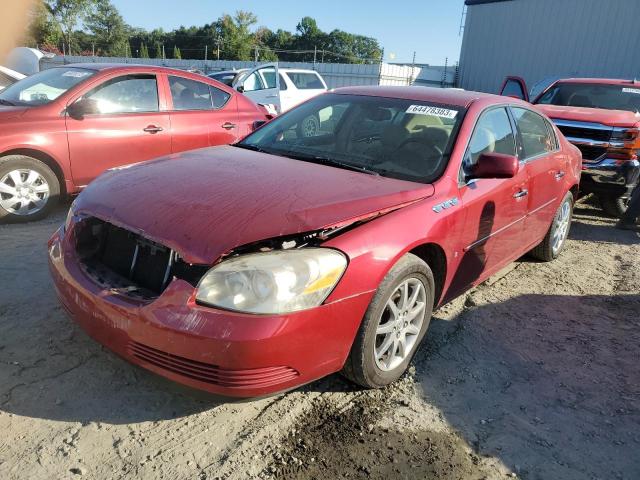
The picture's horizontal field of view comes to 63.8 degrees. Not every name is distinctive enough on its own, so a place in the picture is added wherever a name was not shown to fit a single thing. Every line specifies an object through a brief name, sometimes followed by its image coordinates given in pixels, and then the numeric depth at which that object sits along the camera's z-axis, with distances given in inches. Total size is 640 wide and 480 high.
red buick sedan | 85.0
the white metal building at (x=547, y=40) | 737.0
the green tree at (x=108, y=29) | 2171.8
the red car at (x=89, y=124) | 195.8
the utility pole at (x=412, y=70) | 900.1
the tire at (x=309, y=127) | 146.6
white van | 521.7
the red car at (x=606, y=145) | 249.0
